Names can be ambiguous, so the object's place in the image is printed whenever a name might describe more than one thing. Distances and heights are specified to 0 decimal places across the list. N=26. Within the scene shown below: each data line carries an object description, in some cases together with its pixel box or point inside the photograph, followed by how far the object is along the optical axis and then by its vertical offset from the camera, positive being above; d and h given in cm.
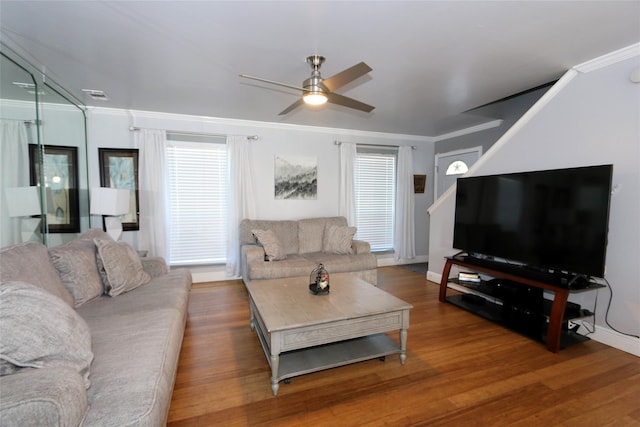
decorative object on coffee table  248 -75
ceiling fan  204 +82
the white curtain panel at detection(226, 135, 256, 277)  441 +0
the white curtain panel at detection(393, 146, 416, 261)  540 -24
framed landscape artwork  473 +26
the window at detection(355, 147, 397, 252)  529 -3
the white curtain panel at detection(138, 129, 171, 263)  402 +1
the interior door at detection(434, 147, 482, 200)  502 +55
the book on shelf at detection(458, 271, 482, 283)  346 -96
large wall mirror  243 +31
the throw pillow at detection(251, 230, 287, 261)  382 -67
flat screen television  236 -22
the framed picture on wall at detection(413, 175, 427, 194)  566 +23
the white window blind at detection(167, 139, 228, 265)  428 -14
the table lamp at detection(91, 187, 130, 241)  331 -14
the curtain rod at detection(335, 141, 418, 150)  496 +87
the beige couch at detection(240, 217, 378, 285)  367 -79
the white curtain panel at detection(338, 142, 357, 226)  500 +20
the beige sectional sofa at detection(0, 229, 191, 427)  99 -70
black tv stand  246 -104
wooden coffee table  194 -91
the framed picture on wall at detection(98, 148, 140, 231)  394 +24
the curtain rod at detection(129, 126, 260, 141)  399 +85
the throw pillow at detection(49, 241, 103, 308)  205 -58
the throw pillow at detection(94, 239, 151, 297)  234 -63
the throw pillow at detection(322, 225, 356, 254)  425 -66
